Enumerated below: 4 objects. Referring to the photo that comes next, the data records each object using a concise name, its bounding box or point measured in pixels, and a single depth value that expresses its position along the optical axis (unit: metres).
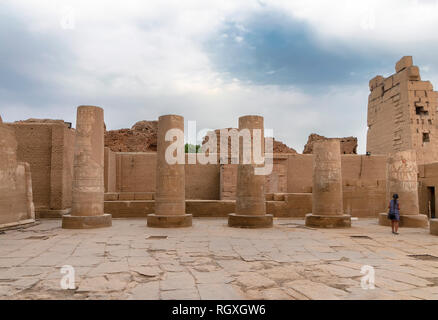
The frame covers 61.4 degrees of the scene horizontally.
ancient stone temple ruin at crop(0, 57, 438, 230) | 12.15
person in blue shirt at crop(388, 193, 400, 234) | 11.28
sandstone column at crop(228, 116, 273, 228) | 12.50
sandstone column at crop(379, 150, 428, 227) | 13.16
